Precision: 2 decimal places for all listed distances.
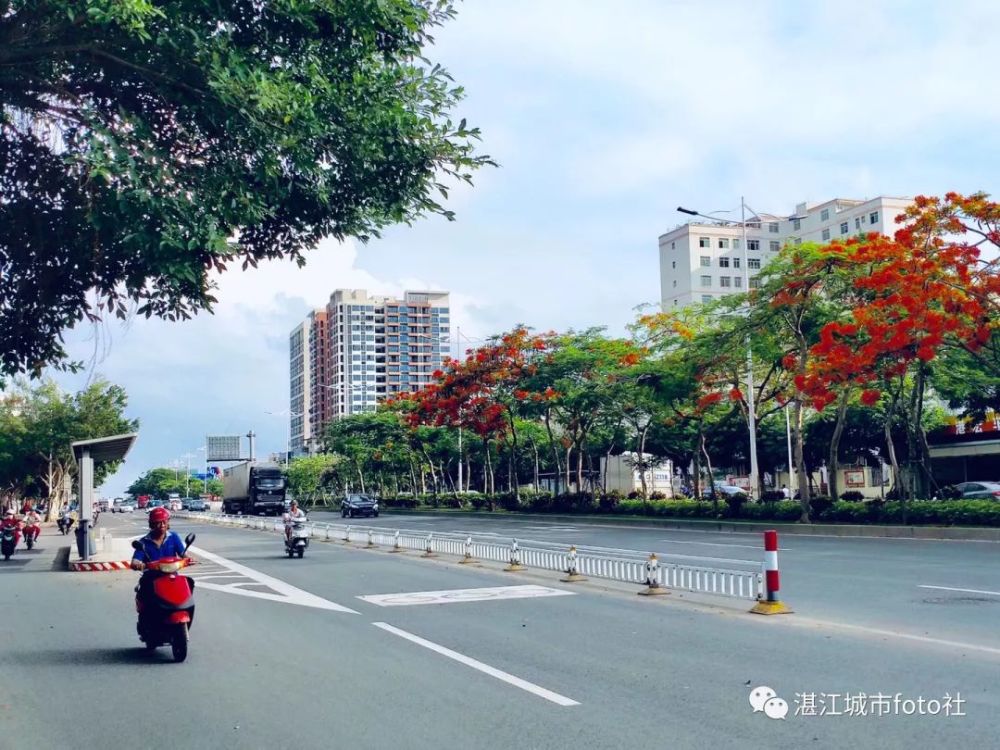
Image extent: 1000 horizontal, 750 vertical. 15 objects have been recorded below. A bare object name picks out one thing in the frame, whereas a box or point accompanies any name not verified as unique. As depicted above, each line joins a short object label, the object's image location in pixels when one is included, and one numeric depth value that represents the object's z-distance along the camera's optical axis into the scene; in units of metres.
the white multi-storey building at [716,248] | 95.38
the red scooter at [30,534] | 30.73
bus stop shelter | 24.20
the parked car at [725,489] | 57.99
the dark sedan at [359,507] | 59.66
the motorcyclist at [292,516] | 24.88
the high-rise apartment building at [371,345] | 161.38
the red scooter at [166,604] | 9.60
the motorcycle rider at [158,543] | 9.80
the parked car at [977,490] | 35.25
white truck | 67.50
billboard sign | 145.25
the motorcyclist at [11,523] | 26.77
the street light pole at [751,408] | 34.29
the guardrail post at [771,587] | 11.82
